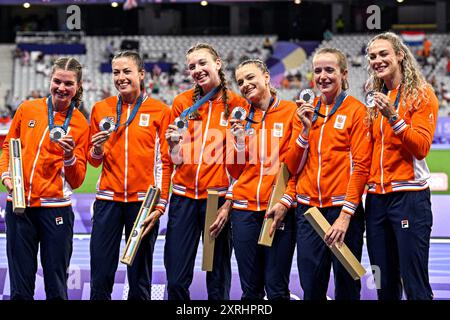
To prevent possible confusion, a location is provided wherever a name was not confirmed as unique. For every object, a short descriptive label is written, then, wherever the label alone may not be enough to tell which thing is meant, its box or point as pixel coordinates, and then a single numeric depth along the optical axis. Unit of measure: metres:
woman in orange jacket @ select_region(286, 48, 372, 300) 4.92
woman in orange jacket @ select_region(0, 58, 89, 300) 5.24
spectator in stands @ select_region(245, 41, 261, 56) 30.36
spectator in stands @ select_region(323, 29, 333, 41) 30.67
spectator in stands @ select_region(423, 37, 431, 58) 28.63
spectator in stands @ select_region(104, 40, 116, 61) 29.93
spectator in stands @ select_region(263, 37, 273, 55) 30.22
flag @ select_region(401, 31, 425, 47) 30.14
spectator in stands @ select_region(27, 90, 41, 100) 26.30
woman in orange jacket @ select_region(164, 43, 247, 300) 5.28
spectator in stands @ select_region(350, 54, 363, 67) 28.55
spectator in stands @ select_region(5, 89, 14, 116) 25.75
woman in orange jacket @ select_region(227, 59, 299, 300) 5.10
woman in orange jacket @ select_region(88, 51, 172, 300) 5.38
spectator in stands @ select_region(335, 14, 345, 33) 31.80
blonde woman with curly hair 4.69
